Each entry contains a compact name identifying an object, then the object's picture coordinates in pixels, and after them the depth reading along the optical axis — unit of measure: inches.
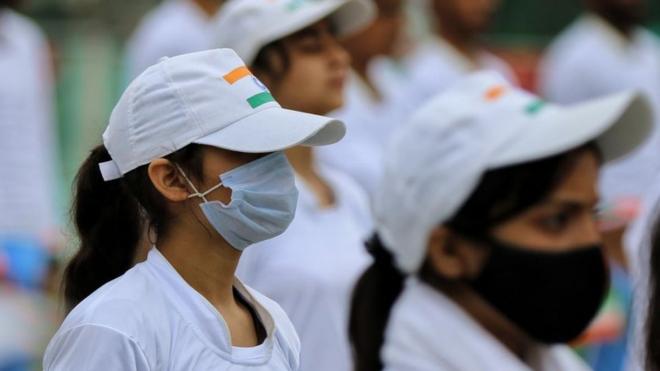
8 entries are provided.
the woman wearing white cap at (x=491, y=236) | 244.4
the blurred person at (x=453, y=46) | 497.7
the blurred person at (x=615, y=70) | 474.9
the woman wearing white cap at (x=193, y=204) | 166.9
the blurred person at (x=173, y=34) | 451.5
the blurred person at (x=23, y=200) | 397.3
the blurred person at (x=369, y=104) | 390.1
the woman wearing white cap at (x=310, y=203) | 283.6
